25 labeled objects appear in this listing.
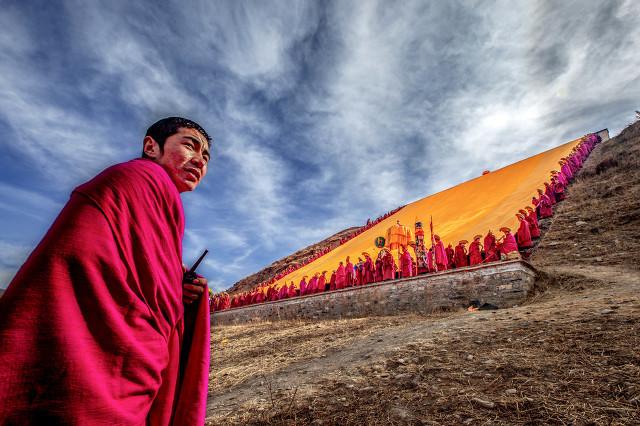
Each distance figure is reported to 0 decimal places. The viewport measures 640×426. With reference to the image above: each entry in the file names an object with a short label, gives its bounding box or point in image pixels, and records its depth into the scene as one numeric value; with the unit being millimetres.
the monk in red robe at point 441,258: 10438
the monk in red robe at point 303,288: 14305
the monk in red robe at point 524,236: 11789
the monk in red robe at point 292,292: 15164
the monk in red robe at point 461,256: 10375
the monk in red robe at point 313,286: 14047
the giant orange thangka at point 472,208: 16438
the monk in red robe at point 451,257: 10645
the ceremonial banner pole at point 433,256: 10462
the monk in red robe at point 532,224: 12383
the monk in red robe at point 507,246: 9108
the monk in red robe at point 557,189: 16766
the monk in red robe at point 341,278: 12922
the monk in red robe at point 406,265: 10845
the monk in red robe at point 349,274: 12902
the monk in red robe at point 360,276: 12120
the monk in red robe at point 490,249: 10047
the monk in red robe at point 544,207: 14562
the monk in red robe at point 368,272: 11961
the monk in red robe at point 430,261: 10539
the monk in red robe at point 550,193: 16141
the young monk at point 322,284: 13883
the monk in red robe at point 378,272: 11659
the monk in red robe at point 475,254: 10320
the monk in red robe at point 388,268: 11352
